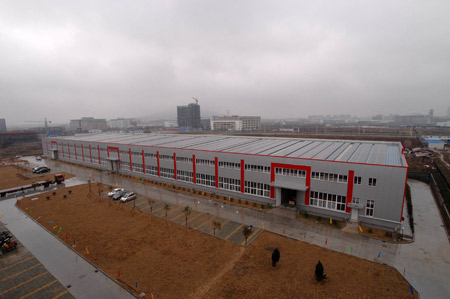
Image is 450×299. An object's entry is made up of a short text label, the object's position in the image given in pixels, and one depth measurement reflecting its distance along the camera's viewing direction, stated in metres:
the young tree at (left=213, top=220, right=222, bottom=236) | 21.64
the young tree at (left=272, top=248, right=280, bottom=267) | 17.25
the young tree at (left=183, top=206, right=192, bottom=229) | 24.51
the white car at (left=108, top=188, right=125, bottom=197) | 34.36
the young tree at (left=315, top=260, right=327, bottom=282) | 15.57
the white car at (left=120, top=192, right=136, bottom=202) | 32.34
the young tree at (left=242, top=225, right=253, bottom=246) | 19.91
